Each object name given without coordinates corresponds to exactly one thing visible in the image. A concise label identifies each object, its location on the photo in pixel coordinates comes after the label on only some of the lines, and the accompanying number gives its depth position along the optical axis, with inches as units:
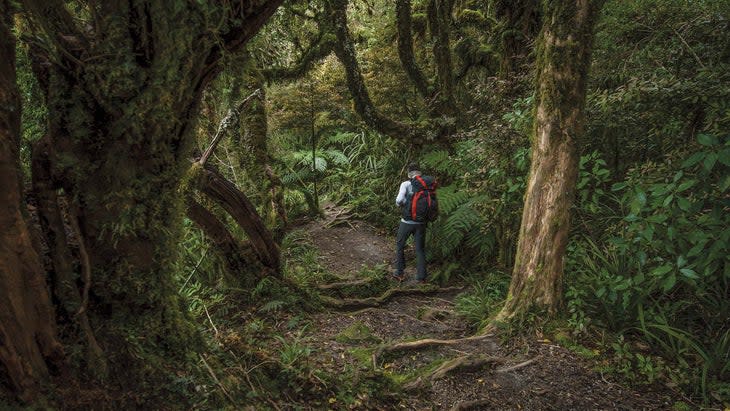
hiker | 252.8
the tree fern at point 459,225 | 253.4
